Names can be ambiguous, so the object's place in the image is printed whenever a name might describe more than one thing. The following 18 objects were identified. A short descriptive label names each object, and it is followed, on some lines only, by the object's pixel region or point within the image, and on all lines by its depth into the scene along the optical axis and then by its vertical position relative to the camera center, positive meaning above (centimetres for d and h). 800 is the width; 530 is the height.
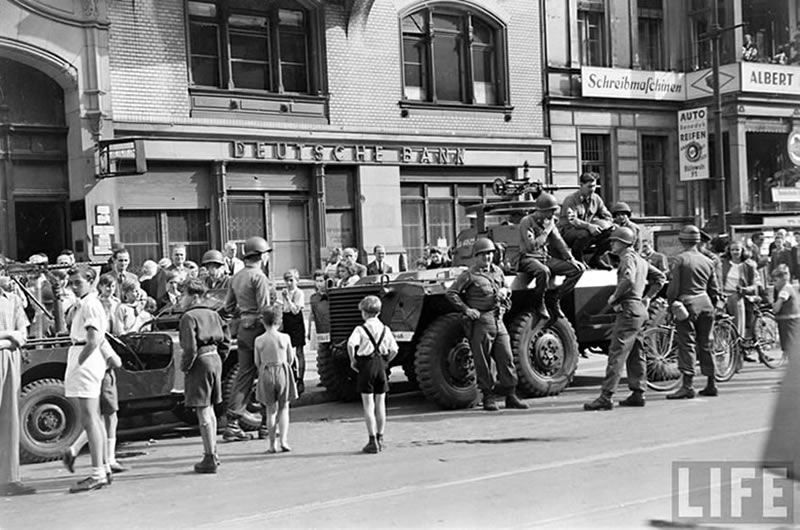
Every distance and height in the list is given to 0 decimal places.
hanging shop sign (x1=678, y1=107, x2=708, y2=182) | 2208 +212
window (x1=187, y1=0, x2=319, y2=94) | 1955 +432
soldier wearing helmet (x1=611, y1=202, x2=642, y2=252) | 1323 +32
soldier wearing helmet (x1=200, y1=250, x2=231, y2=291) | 1029 -18
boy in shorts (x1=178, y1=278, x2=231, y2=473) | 812 -91
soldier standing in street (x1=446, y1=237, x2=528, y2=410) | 1055 -78
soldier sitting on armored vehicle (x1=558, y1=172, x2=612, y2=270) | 1254 +20
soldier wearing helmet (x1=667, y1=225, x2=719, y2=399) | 1100 -79
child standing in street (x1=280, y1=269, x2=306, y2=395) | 1109 -86
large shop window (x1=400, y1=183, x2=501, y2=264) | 2248 +82
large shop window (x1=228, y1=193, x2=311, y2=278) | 1986 +60
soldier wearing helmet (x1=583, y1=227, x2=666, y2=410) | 1061 -85
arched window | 2258 +445
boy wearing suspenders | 868 -99
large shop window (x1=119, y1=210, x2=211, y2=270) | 1844 +51
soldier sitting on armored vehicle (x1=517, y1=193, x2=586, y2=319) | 1152 -9
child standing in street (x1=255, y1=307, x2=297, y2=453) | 902 -113
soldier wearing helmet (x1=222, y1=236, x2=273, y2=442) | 961 -54
